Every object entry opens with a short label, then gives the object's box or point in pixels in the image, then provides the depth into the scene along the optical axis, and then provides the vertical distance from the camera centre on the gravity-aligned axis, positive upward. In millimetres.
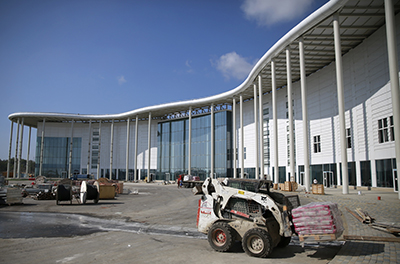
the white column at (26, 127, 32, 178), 74725 +5518
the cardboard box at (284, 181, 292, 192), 28400 -2403
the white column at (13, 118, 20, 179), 72275 +4606
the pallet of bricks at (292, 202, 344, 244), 6965 -1482
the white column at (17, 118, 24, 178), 70519 +3389
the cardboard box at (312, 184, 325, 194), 23494 -2148
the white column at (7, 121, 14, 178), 71862 +2164
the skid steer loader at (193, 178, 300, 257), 7574 -1478
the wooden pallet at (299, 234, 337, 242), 6875 -1830
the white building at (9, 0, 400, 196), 25984 +6552
